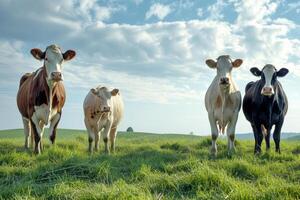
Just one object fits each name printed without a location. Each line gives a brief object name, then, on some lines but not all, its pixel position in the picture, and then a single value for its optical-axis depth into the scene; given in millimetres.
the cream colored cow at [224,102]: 10891
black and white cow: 11102
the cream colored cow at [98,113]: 11438
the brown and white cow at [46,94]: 10227
